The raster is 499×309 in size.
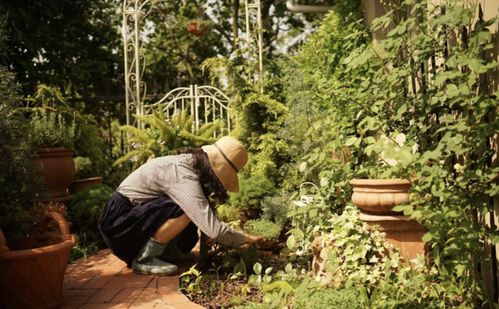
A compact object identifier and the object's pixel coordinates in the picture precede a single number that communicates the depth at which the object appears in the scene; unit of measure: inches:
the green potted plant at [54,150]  199.8
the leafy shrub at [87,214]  186.9
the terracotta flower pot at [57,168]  199.3
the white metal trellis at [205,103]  269.4
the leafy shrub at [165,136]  219.1
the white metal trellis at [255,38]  251.7
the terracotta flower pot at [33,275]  104.2
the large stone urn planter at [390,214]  106.9
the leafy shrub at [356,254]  102.3
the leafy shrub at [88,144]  237.0
